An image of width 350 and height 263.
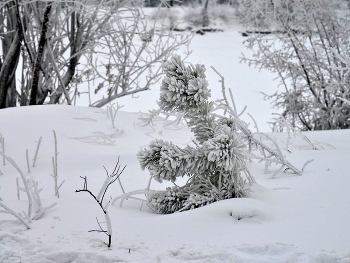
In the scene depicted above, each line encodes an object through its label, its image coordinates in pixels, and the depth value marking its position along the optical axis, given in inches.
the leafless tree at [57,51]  296.1
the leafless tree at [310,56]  394.9
